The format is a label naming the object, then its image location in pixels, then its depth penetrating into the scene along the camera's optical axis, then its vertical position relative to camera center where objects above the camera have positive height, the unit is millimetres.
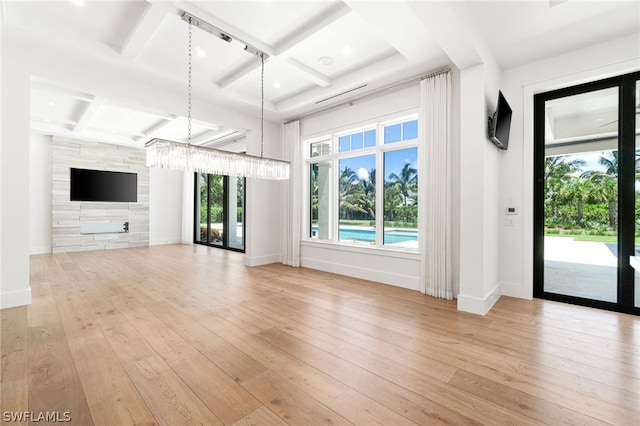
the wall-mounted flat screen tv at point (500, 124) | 3141 +1068
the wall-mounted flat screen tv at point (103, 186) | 7641 +784
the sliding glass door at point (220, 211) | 8070 +55
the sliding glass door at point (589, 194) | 3148 +246
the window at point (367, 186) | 4383 +488
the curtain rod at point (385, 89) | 3815 +1962
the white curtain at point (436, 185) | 3721 +385
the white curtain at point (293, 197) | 5781 +330
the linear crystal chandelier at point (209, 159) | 2783 +631
